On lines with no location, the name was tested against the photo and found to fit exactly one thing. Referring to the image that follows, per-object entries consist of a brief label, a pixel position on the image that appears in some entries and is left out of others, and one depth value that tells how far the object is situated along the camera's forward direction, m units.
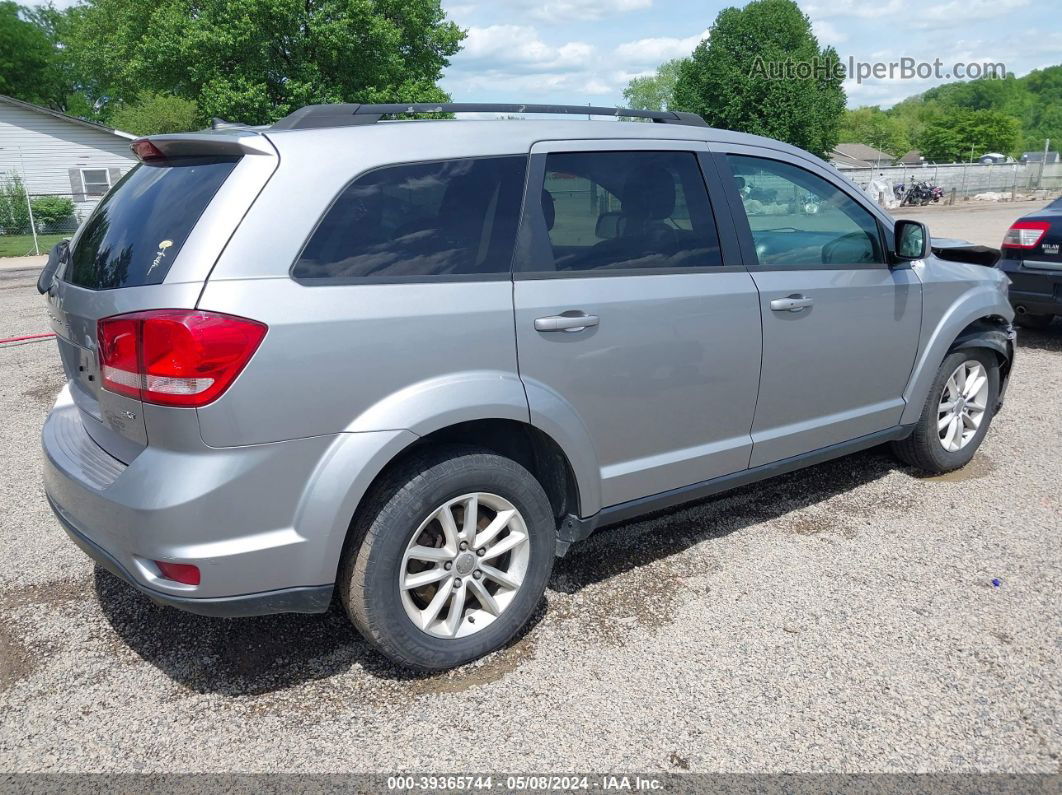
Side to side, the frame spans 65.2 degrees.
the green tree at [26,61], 56.41
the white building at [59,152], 30.42
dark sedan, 7.60
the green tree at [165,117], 35.41
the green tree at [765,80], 44.66
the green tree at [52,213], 27.84
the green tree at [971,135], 99.25
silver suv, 2.44
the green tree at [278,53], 30.75
